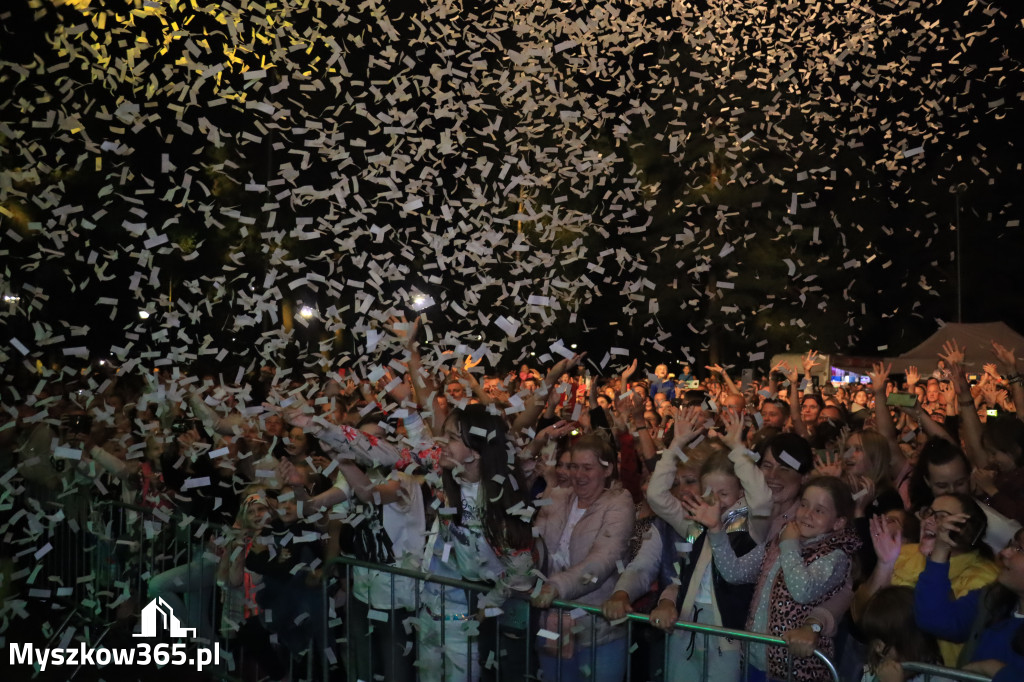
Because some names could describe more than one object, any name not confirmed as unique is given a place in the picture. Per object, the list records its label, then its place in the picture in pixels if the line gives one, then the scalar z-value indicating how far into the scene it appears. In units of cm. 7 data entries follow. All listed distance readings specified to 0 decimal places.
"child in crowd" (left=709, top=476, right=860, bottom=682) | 459
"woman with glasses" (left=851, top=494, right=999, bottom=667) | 444
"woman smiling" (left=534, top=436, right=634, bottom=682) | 489
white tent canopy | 1830
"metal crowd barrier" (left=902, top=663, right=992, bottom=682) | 371
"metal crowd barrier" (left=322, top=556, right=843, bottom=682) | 421
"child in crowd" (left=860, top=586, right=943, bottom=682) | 435
